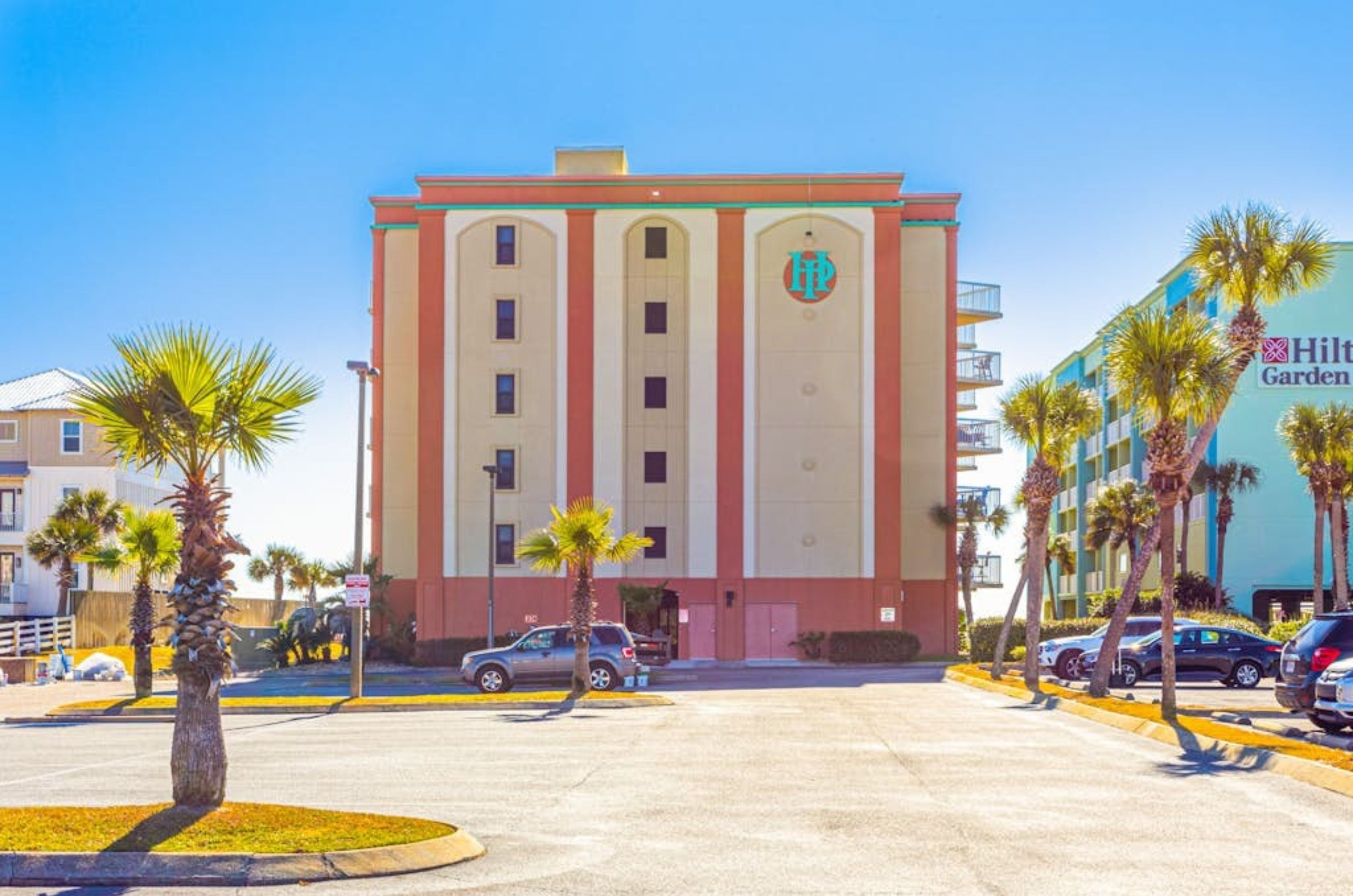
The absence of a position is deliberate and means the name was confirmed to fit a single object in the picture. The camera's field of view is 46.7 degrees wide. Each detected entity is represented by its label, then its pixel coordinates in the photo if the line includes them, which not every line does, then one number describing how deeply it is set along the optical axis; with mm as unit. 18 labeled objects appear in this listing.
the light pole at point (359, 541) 31172
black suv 22297
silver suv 34781
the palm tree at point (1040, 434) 34812
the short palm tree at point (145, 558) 31266
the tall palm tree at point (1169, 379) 24188
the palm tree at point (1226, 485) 59906
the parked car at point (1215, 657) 35531
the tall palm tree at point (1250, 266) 25312
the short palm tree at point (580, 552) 31656
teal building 61594
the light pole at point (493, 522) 48812
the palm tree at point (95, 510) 62562
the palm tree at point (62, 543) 60531
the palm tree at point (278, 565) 93500
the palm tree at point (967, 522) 58469
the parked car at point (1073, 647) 38406
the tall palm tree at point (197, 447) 11617
